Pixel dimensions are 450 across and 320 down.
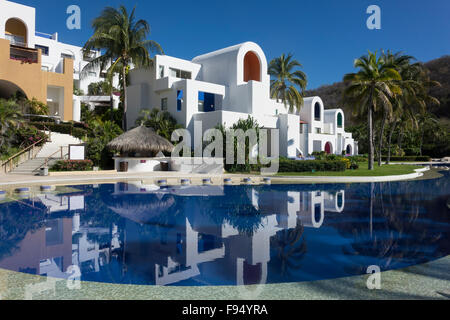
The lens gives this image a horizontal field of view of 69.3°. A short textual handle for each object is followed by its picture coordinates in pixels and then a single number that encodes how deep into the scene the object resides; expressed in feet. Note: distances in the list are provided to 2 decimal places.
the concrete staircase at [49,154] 66.85
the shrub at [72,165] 68.44
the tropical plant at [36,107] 86.17
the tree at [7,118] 67.87
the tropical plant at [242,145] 74.38
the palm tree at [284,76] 123.34
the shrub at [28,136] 72.20
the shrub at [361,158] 125.55
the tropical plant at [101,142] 76.23
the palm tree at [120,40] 86.99
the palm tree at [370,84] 82.84
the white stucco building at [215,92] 86.07
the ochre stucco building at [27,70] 87.66
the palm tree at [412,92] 102.79
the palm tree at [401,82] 102.06
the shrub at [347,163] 85.16
